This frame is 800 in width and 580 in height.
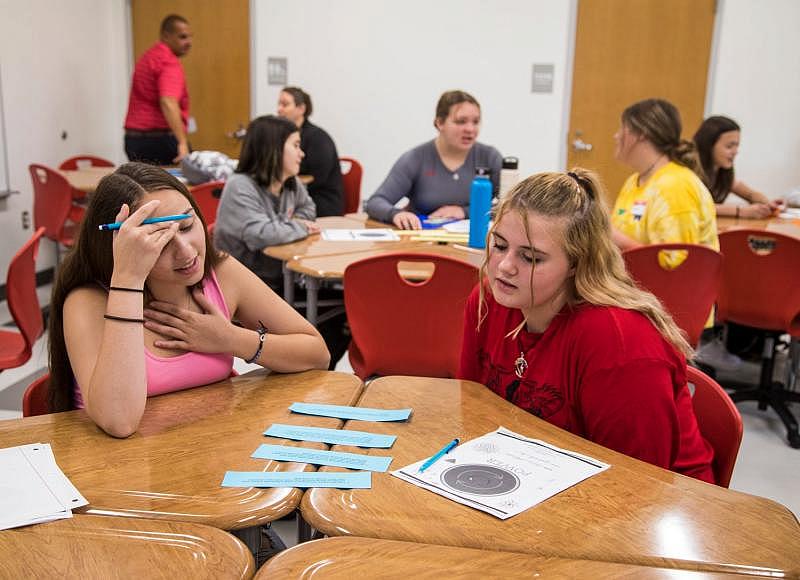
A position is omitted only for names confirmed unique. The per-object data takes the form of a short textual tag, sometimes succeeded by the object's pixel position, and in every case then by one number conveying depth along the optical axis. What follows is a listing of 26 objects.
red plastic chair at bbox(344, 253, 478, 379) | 2.26
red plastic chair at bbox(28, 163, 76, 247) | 4.36
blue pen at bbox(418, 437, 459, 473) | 1.25
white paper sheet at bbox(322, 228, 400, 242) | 3.16
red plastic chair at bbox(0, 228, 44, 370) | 2.41
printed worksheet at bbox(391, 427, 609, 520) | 1.16
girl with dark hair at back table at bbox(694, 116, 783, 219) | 4.07
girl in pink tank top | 1.42
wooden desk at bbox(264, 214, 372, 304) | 2.87
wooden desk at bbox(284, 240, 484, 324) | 2.60
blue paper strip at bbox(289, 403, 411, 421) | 1.45
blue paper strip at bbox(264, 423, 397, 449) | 1.34
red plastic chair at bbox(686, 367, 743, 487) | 1.45
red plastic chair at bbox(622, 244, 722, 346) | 2.69
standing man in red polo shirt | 5.44
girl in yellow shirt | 2.94
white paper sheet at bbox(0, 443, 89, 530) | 1.09
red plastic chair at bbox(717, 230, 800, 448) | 3.06
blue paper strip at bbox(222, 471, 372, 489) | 1.18
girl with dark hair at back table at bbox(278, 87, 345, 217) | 4.61
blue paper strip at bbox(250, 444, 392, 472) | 1.26
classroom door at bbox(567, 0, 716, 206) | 5.78
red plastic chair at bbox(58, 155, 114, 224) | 4.96
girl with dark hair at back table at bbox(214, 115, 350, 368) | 3.01
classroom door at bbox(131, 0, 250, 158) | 6.21
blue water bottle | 2.87
